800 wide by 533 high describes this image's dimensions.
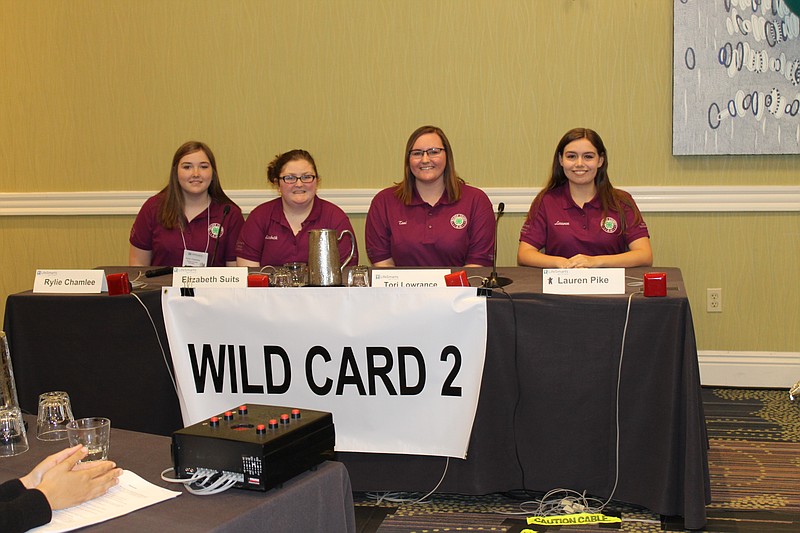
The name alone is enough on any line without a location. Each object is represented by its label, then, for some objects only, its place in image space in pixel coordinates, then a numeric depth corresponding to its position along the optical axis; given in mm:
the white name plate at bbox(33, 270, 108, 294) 2969
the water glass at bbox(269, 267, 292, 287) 2822
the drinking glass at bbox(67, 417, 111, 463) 1563
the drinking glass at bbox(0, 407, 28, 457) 1612
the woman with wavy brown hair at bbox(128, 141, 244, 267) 3713
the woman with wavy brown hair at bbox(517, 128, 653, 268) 3459
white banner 2555
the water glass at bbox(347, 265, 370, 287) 2740
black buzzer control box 1350
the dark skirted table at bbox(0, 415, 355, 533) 1280
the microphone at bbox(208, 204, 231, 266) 3551
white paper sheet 1291
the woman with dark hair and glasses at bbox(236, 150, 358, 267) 3564
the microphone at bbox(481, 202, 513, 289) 2764
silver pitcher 2824
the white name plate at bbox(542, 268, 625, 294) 2613
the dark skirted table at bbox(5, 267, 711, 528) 2518
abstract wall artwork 3996
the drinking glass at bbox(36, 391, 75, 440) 1694
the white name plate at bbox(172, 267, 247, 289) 2834
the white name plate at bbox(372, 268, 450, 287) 2723
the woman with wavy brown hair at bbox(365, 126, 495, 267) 3570
